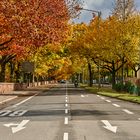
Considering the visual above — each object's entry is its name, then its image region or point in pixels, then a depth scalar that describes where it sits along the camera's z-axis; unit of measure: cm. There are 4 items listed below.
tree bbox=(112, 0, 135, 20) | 6216
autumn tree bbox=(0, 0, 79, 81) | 3188
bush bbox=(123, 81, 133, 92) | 5078
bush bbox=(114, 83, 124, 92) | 5644
